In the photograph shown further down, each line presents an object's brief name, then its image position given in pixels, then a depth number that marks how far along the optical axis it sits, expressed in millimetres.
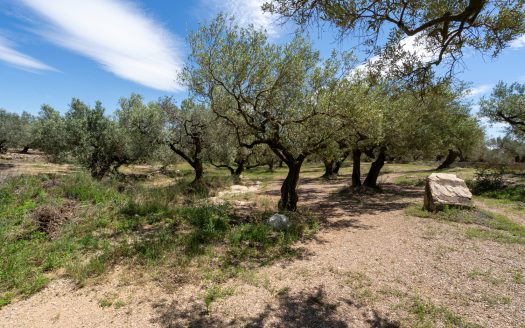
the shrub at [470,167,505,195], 20109
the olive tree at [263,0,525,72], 6430
